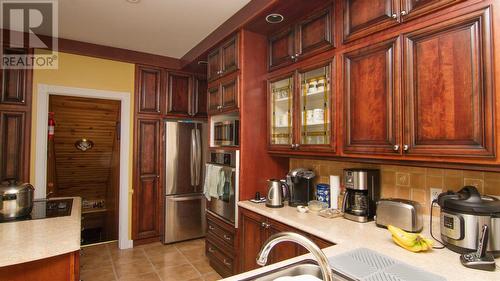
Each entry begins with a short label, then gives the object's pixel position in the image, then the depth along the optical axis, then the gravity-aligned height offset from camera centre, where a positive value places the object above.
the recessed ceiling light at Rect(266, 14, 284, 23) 2.22 +1.10
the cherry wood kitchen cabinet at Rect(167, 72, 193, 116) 3.83 +0.78
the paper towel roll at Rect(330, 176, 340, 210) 2.16 -0.38
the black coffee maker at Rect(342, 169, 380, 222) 1.86 -0.35
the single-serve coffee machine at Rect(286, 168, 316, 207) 2.33 -0.37
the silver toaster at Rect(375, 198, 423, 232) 1.58 -0.43
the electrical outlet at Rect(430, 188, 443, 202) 1.67 -0.30
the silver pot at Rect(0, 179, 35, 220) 1.84 -0.39
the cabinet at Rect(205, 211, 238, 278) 2.54 -1.04
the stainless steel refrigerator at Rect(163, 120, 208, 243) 3.72 -0.48
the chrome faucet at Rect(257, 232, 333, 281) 0.75 -0.31
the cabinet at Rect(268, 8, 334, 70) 1.98 +0.89
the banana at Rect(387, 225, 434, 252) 1.33 -0.50
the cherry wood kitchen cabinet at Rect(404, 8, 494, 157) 1.20 +0.29
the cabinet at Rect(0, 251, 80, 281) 1.42 -0.70
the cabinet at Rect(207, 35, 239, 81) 2.60 +0.92
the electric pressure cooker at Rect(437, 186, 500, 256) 1.24 -0.36
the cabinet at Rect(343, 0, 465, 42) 1.41 +0.79
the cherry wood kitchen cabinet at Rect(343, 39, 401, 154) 1.56 +0.30
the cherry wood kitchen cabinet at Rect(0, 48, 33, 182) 2.86 +0.27
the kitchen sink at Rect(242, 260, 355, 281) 1.03 -0.51
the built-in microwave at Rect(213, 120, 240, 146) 2.56 +0.13
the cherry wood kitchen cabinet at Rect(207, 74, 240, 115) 2.57 +0.54
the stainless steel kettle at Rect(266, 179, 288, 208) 2.28 -0.43
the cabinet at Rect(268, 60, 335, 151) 2.01 +0.30
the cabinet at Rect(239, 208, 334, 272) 1.84 -0.74
